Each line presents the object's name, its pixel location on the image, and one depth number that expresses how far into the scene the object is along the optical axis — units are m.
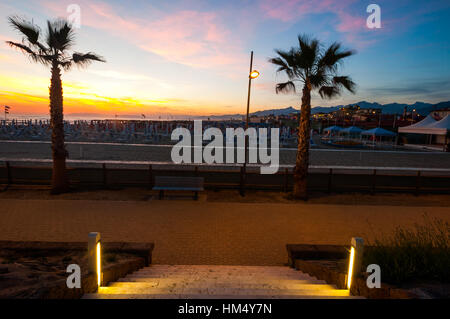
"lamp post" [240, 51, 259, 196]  8.72
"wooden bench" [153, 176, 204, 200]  8.44
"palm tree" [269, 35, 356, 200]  8.38
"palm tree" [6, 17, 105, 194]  7.88
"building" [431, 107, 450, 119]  41.32
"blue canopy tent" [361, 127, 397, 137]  29.93
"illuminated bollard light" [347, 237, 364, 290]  2.88
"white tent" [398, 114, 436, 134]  27.87
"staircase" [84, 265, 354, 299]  2.69
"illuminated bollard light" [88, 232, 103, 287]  2.78
